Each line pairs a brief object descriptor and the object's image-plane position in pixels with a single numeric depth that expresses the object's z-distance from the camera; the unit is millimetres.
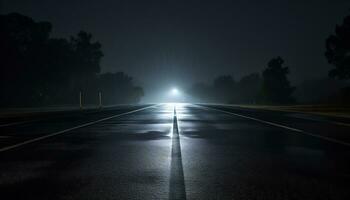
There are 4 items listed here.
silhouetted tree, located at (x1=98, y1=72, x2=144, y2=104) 114356
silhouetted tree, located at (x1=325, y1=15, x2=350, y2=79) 57966
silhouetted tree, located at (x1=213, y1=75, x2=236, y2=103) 174125
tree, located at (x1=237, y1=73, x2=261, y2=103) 157625
